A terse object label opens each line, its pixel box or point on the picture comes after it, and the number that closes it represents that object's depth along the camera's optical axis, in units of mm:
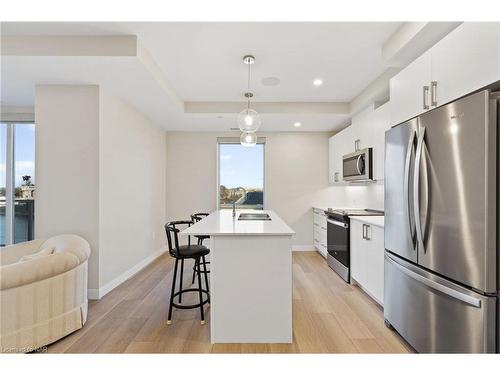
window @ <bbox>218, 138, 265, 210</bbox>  5551
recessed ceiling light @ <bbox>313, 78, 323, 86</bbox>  3318
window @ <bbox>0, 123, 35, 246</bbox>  3869
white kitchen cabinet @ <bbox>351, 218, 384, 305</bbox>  2674
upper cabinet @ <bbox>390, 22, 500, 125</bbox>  1393
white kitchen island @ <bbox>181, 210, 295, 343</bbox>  2023
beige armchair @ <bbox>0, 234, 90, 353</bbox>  1871
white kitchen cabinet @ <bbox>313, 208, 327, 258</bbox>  4555
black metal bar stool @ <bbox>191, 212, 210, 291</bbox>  3393
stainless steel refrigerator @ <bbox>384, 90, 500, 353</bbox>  1346
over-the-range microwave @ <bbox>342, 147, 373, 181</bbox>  3490
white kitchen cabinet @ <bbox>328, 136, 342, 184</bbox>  4734
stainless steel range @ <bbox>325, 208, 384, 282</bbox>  3451
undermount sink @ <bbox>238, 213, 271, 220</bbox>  2969
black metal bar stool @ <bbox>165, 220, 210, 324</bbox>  2296
